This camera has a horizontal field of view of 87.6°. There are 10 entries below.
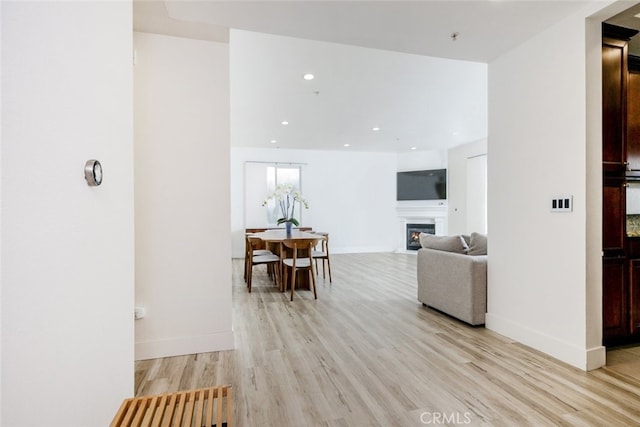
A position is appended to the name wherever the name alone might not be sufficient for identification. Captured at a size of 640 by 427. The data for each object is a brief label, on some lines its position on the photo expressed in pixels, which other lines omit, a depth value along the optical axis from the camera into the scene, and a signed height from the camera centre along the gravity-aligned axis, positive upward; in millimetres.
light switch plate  2306 +42
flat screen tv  8398 +674
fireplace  8633 -552
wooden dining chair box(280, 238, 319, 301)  4199 -657
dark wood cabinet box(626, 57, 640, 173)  2580 +730
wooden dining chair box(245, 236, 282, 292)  4577 -673
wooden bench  1110 -701
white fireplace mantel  8383 -113
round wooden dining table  4389 -361
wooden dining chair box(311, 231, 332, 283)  4866 -650
